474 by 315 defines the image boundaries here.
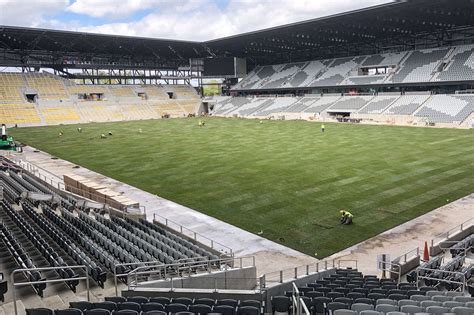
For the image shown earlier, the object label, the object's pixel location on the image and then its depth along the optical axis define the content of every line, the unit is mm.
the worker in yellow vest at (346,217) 17625
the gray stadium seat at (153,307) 8078
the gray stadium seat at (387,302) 8547
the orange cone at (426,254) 13582
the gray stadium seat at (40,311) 7496
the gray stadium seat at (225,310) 8009
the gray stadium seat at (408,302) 8575
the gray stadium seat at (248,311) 8055
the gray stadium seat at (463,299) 8927
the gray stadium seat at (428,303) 8484
